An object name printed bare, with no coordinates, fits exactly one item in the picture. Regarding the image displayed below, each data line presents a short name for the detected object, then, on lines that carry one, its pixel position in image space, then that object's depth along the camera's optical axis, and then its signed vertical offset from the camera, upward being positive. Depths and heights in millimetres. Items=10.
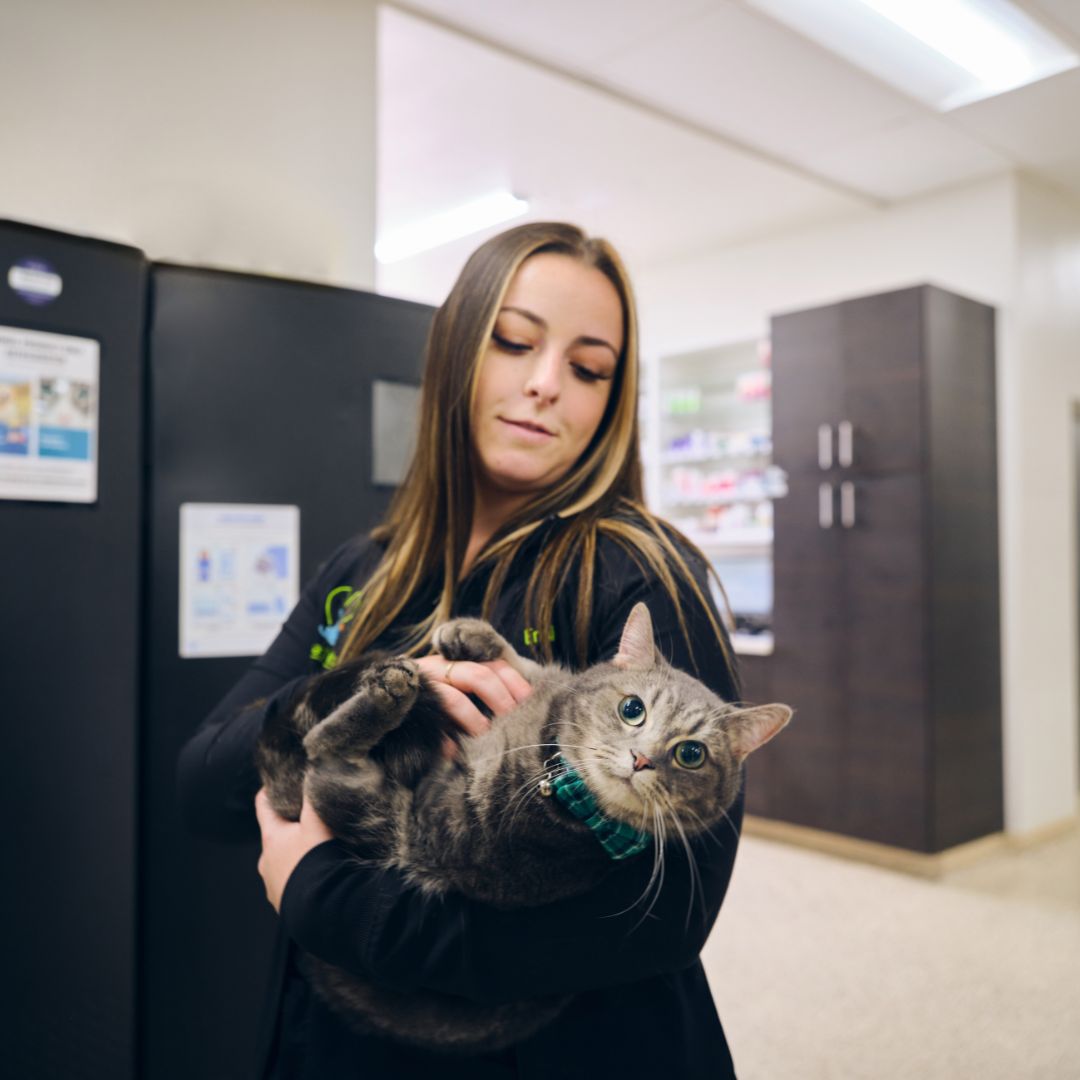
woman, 684 -62
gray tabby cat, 701 -179
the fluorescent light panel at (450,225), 4816 +1889
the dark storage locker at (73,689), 1639 -235
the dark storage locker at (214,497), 1889 +146
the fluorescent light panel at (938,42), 3129 +1917
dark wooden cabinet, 3885 -36
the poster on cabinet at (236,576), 1950 -26
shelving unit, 5098 +626
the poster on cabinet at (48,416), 1651 +273
